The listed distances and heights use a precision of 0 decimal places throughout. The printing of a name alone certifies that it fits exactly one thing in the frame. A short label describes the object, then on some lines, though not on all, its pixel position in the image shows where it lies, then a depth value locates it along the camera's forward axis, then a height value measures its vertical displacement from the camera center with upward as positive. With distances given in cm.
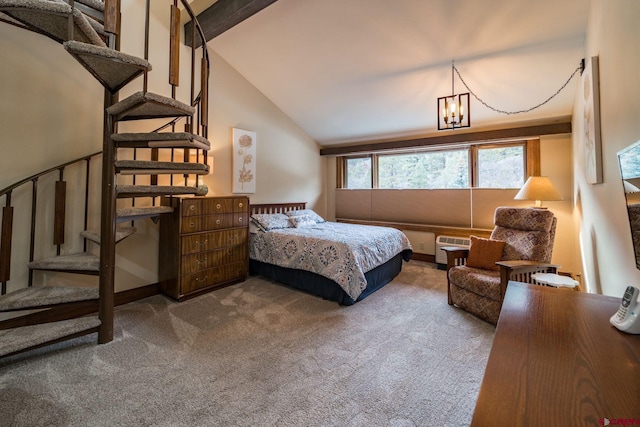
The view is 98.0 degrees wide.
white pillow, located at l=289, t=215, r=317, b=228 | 444 -3
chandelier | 292 +116
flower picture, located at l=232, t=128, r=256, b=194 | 435 +93
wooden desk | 62 -41
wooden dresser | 322 -33
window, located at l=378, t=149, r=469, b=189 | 482 +95
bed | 310 -45
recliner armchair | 259 -42
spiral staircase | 176 +31
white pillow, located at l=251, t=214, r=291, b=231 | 411 -3
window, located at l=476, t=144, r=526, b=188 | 430 +87
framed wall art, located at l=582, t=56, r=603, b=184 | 200 +77
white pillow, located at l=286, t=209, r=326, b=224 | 478 +10
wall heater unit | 448 -38
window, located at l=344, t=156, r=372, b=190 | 592 +103
